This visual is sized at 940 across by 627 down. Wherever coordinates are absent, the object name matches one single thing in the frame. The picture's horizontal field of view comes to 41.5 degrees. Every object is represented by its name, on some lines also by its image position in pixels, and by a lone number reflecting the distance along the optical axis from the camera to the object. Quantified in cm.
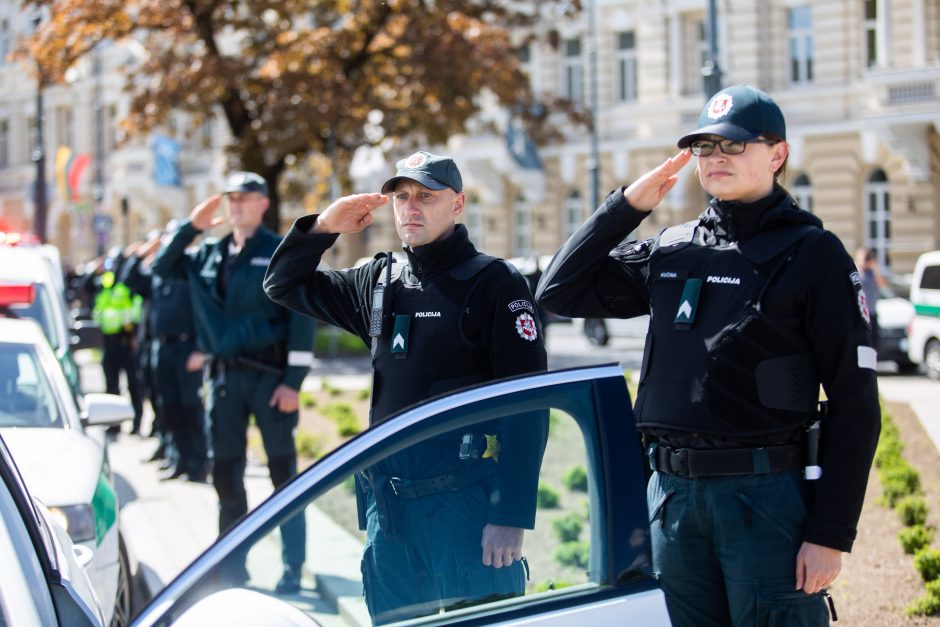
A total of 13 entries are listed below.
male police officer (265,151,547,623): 267
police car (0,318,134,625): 481
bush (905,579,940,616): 536
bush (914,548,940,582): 564
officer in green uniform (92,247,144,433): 1333
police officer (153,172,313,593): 639
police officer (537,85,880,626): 296
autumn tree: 2088
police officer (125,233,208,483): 1045
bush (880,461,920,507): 793
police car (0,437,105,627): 260
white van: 1775
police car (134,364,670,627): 241
